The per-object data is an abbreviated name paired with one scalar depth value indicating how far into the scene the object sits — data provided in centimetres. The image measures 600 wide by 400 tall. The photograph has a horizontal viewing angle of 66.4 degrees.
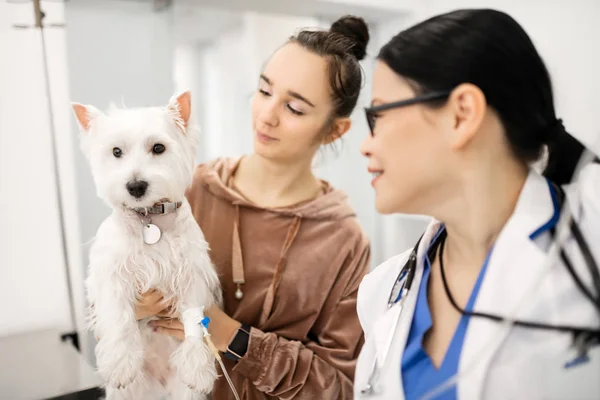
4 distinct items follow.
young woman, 111
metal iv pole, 104
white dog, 93
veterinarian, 67
